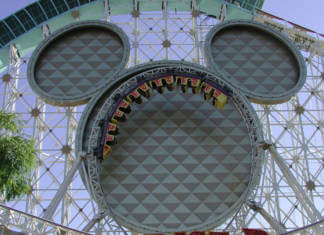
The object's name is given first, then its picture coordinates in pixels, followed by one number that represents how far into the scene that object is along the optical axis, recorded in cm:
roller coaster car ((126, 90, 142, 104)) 2439
